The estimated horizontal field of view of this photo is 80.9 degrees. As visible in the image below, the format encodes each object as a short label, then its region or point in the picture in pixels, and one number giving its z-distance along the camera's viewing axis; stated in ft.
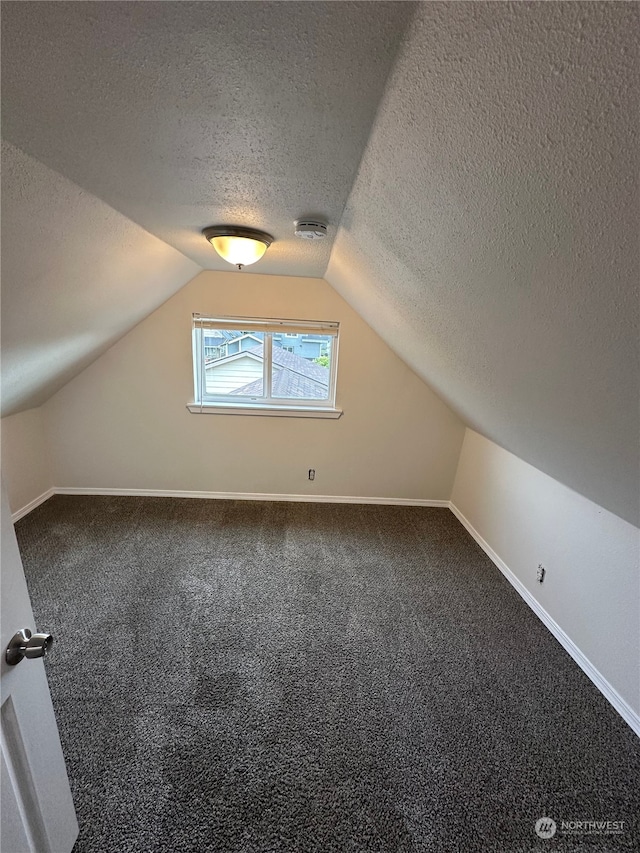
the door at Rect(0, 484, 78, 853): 2.52
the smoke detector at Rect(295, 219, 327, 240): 4.28
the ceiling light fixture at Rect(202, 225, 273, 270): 4.80
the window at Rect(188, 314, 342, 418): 9.76
